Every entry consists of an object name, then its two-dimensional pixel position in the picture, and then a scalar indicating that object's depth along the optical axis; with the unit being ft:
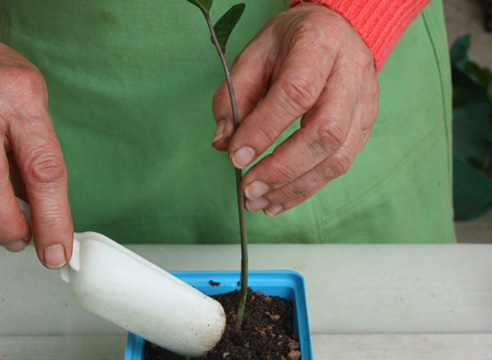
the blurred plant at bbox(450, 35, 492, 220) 5.84
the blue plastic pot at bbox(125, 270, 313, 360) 1.90
